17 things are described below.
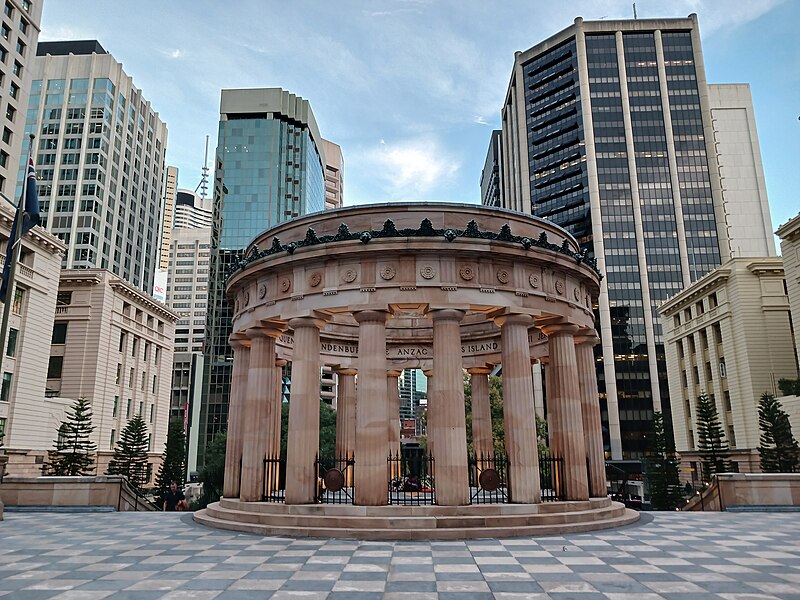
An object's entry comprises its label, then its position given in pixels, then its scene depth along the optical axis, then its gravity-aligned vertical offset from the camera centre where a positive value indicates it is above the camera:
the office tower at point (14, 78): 71.38 +45.07
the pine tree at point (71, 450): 52.38 -1.73
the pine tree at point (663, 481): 59.78 -5.57
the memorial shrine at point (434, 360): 21.59 +3.06
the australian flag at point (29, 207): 22.47 +9.06
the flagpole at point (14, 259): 21.34 +6.52
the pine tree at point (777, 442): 52.26 -1.32
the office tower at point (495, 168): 186.25 +86.77
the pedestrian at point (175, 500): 33.70 -4.01
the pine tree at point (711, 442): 59.44 -1.43
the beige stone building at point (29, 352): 57.25 +8.55
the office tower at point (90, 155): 114.06 +58.51
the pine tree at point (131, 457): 61.53 -2.50
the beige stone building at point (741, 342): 67.56 +10.58
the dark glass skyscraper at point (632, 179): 119.88 +56.95
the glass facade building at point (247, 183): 132.25 +62.43
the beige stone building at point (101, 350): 74.75 +11.45
